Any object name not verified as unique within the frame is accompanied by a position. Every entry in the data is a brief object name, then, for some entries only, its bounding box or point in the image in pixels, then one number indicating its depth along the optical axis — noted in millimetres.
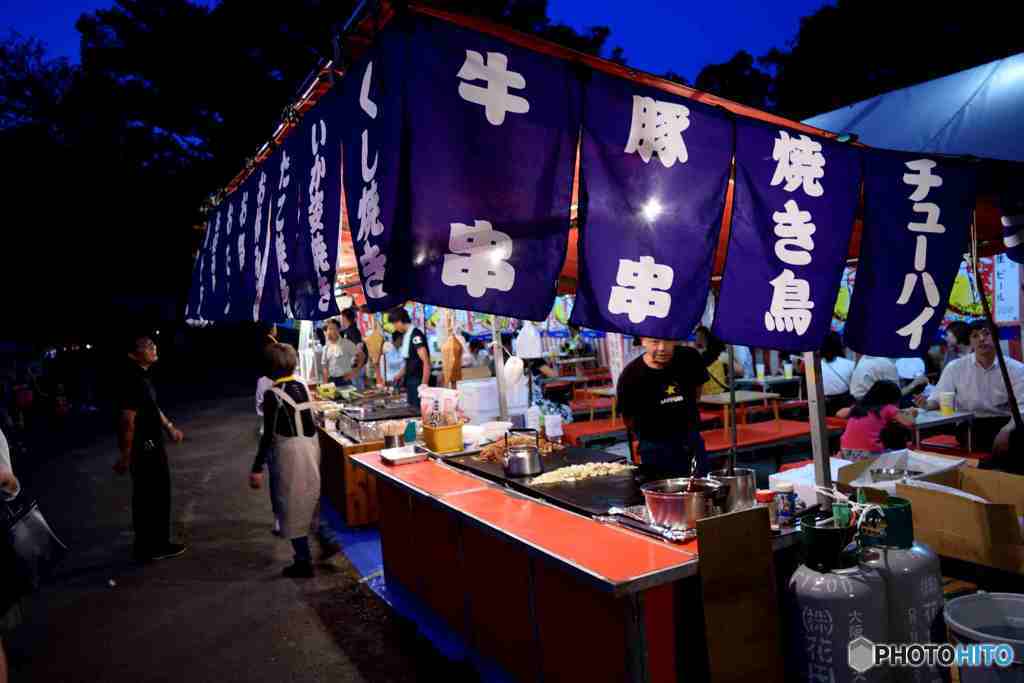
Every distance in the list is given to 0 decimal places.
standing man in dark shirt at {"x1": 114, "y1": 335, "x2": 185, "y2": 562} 7055
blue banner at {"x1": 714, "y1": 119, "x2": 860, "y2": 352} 3822
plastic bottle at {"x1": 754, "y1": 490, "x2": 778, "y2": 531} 3447
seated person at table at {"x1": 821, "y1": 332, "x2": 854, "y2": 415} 9562
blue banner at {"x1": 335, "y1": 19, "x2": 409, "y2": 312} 3010
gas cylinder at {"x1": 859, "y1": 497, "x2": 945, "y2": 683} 3035
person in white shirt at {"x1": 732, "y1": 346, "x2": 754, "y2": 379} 14359
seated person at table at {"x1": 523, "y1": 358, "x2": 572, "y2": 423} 8788
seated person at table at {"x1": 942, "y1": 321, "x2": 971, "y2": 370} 8578
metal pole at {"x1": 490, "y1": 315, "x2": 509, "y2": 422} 6285
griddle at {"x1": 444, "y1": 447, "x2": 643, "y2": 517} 3924
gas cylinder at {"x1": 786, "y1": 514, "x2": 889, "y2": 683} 2938
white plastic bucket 3025
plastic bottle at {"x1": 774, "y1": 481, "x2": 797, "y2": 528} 3469
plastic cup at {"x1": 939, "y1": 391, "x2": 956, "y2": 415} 7355
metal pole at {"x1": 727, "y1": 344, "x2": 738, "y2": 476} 4238
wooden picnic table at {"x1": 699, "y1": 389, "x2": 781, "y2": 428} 10094
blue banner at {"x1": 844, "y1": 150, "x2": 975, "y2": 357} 4273
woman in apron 6324
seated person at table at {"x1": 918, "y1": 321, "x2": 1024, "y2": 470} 6774
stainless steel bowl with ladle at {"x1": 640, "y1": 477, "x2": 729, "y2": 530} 3336
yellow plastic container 6000
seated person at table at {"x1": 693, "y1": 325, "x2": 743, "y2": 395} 10095
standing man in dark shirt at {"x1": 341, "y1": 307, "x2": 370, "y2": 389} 12703
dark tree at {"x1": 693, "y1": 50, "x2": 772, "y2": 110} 26625
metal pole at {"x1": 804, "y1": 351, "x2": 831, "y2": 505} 3908
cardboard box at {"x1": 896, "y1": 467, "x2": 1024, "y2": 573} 3461
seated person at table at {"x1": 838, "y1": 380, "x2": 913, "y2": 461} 6156
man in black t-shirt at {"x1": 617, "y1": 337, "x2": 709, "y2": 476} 5676
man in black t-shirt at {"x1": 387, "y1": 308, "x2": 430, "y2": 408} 9695
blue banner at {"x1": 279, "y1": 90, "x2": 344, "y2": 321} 4184
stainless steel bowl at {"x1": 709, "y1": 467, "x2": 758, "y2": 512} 3439
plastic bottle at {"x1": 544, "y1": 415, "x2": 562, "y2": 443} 6058
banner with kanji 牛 3080
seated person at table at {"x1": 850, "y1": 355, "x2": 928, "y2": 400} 8594
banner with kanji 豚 3449
